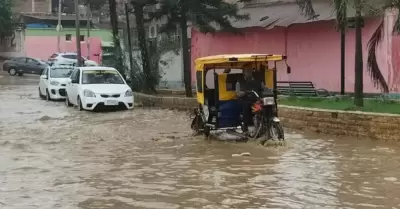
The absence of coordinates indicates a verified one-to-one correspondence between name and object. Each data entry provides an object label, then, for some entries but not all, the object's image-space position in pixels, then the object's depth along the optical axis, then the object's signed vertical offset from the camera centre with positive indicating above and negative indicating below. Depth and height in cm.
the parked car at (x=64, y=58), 4896 +118
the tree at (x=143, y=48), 2654 +99
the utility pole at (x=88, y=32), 5466 +324
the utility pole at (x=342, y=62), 2147 +30
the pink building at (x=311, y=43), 2161 +106
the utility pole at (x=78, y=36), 3697 +206
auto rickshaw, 1346 -48
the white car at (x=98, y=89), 2256 -50
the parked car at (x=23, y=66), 5106 +64
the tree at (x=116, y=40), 2942 +143
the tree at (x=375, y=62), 2033 +28
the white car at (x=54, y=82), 2833 -30
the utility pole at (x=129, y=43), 2848 +124
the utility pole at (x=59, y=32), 5822 +366
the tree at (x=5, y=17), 5841 +486
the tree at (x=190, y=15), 2367 +200
